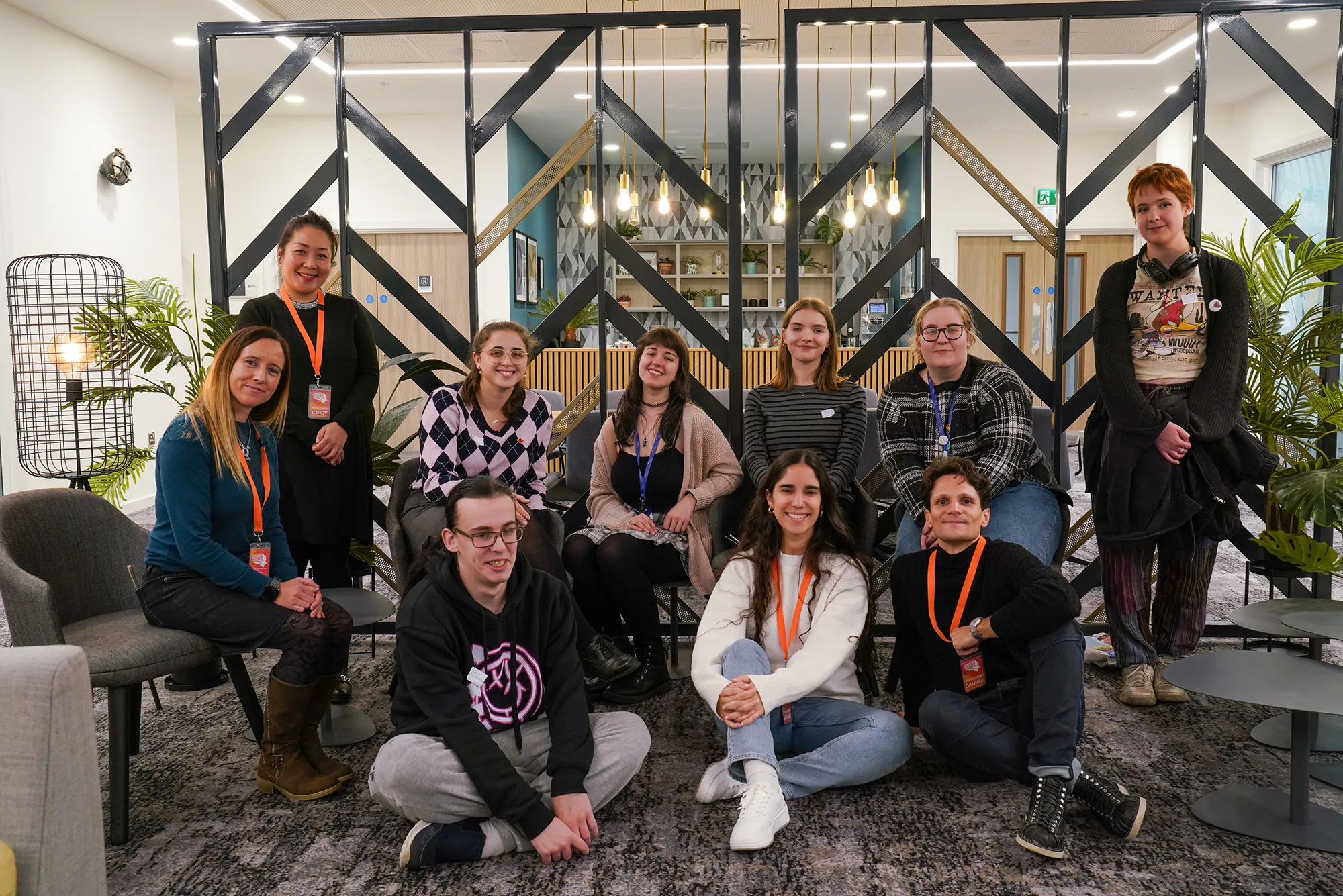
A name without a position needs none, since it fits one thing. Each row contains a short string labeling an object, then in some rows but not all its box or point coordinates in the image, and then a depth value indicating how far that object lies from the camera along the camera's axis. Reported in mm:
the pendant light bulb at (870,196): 7887
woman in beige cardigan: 3139
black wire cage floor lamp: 4773
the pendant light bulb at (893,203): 8172
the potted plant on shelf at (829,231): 10461
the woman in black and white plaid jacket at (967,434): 3025
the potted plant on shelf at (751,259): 10836
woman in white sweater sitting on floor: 2299
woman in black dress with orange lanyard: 3064
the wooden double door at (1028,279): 10258
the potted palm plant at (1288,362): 3205
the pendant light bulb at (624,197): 7443
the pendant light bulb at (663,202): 7090
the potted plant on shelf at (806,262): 10812
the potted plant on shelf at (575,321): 6852
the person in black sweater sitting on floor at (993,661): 2178
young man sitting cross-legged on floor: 2047
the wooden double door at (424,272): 9219
